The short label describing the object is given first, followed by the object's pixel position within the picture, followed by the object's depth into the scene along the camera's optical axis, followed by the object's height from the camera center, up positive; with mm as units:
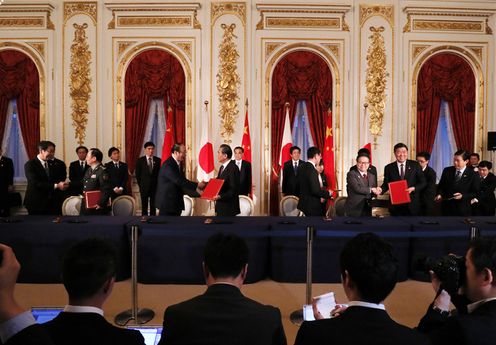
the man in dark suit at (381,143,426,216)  6238 -171
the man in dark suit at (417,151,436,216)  6418 -421
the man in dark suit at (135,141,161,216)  7902 -220
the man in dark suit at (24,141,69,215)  6324 -306
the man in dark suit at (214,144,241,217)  5766 -317
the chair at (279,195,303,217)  6402 -608
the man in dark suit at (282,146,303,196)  7824 -143
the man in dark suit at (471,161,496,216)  6663 -423
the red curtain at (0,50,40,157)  8555 +1488
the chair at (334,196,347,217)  6414 -596
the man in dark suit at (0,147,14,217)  7602 -311
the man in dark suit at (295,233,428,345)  1330 -454
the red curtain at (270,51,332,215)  8648 +1404
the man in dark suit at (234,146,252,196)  7570 -140
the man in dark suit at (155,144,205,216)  5512 -288
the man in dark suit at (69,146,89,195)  7738 -96
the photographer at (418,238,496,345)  1453 -520
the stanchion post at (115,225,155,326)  3646 -1275
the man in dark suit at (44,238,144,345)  1306 -424
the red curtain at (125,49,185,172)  8617 +1438
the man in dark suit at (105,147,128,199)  7645 -110
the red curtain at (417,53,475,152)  8703 +1358
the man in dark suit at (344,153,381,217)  5535 -313
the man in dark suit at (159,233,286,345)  1515 -543
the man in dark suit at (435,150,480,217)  6262 -324
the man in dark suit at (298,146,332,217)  5688 -333
